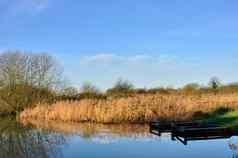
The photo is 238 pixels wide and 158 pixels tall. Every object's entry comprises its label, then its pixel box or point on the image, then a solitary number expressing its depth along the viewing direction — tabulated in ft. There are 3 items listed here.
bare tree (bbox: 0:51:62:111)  94.58
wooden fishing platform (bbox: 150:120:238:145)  44.01
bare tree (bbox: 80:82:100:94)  105.50
